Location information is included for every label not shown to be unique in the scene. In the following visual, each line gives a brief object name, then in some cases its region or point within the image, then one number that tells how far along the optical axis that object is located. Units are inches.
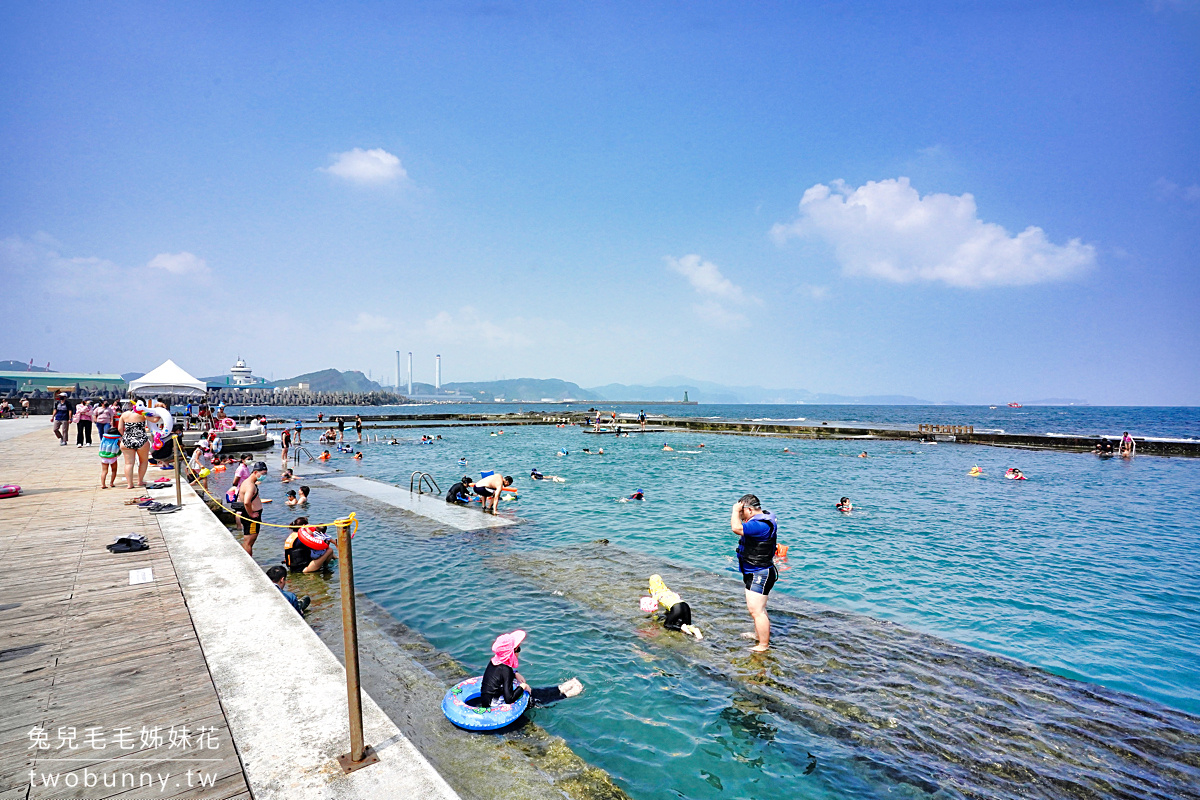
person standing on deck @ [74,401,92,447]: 924.6
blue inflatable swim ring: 215.5
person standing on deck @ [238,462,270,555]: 423.1
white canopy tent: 1132.5
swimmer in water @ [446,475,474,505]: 706.8
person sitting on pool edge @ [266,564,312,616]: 333.4
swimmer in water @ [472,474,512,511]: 668.2
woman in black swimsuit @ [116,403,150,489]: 526.3
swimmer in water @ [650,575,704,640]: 324.8
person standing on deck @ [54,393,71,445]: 929.5
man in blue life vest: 303.4
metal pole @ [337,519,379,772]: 136.7
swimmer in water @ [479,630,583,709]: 226.7
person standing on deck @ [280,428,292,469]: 1037.8
